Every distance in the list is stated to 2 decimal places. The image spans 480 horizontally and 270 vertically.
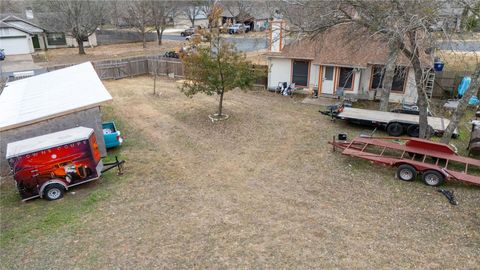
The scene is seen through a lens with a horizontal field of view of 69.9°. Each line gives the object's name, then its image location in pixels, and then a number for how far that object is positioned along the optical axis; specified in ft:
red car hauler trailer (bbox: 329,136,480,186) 34.76
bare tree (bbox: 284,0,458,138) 35.71
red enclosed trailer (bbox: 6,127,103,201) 33.40
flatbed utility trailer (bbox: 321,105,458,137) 48.75
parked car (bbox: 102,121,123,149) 45.62
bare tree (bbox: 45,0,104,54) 115.65
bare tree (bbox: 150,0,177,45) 143.02
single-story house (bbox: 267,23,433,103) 64.54
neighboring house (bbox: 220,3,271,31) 192.95
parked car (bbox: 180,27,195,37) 173.37
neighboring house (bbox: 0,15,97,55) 124.98
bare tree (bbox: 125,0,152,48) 140.77
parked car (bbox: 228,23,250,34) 178.40
